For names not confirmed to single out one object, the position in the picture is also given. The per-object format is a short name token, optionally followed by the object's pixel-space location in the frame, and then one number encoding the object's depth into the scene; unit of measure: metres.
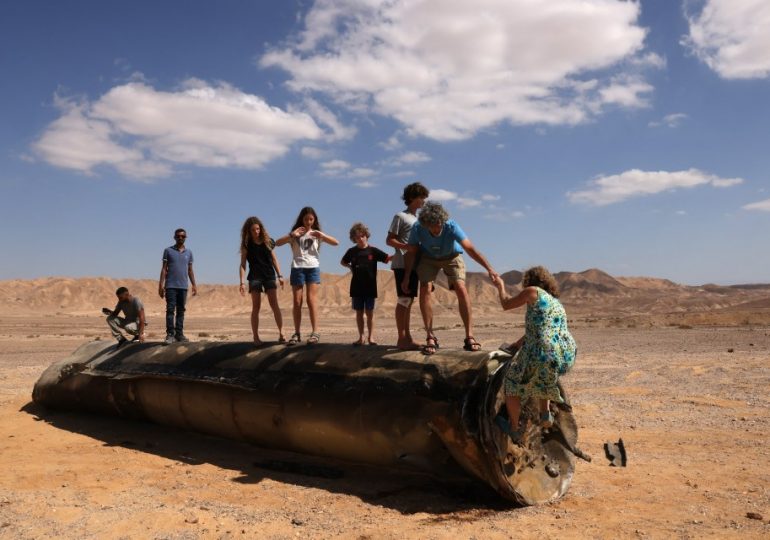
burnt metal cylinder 5.28
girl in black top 8.28
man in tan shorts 6.14
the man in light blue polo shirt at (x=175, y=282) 9.70
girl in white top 7.94
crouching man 9.93
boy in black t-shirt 7.73
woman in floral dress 4.96
